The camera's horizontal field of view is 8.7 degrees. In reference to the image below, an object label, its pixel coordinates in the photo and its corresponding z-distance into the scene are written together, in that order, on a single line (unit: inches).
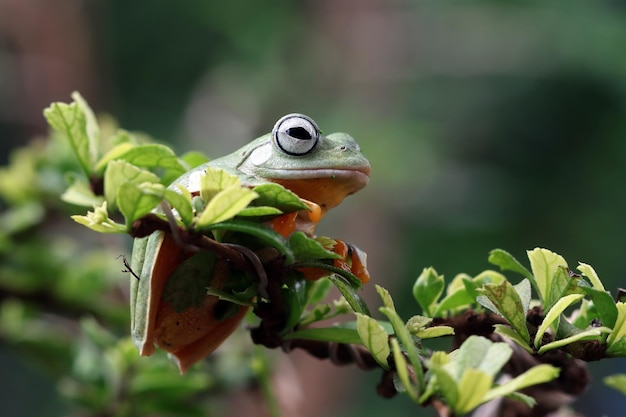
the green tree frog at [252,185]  27.4
